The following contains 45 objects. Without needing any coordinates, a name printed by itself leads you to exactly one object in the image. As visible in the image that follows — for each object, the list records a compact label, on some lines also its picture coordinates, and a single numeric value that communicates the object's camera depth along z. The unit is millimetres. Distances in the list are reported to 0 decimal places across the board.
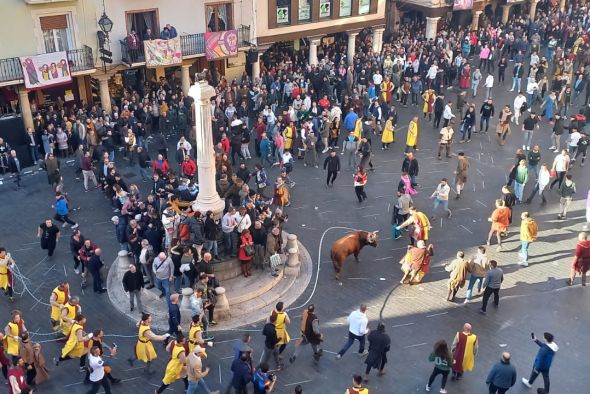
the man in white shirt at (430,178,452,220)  19484
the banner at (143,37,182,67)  27109
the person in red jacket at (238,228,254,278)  16797
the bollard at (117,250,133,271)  16672
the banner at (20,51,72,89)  24250
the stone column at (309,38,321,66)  33094
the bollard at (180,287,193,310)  14969
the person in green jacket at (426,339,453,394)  12789
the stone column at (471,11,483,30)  40781
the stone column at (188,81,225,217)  16047
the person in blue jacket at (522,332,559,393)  12953
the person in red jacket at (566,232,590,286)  16359
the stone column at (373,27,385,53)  35312
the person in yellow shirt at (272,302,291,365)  13633
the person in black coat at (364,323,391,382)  13188
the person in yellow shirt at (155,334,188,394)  12688
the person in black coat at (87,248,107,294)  16250
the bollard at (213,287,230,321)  15481
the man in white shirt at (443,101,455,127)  26094
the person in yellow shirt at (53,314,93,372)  13453
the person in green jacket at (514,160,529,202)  20297
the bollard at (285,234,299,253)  17516
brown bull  17178
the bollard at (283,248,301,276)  17531
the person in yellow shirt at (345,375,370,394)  11352
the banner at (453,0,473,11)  37800
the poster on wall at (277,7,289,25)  31288
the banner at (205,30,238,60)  28766
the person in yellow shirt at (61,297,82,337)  14072
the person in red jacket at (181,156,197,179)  21312
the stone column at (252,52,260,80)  31047
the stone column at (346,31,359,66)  34306
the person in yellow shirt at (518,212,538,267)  17328
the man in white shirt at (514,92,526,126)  26892
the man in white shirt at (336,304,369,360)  13867
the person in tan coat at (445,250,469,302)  15891
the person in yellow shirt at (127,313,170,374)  13398
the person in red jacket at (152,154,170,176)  21188
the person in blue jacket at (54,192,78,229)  19498
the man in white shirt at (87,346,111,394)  12656
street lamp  25609
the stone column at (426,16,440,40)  37938
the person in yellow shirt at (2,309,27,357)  13408
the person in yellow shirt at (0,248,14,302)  15992
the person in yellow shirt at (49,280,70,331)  14656
